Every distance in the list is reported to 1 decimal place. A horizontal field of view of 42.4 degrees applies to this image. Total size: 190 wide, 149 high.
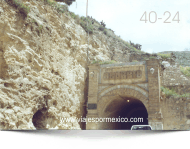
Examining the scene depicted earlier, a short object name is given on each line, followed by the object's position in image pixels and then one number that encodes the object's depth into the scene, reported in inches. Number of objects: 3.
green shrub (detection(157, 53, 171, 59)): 902.5
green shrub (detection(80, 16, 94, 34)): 708.7
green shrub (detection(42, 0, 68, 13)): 599.5
